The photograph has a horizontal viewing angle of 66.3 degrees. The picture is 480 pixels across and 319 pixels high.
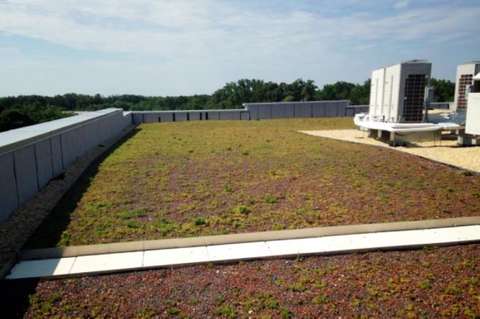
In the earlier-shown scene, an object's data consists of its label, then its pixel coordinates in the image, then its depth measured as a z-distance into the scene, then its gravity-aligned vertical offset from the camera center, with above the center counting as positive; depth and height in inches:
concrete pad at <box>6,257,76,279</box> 136.6 -62.3
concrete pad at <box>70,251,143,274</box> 141.1 -62.4
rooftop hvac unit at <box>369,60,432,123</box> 544.1 +18.8
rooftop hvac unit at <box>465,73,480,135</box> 437.1 -14.1
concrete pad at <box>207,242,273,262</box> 151.3 -62.2
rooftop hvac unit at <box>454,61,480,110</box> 652.7 +41.8
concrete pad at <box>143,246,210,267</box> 146.7 -62.4
